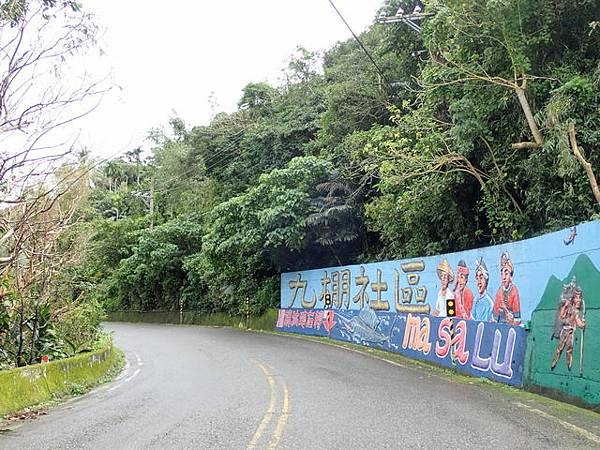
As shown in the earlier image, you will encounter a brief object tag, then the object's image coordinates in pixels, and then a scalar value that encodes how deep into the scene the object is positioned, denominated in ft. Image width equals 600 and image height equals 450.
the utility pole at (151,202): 144.37
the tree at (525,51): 43.45
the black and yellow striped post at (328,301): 84.12
